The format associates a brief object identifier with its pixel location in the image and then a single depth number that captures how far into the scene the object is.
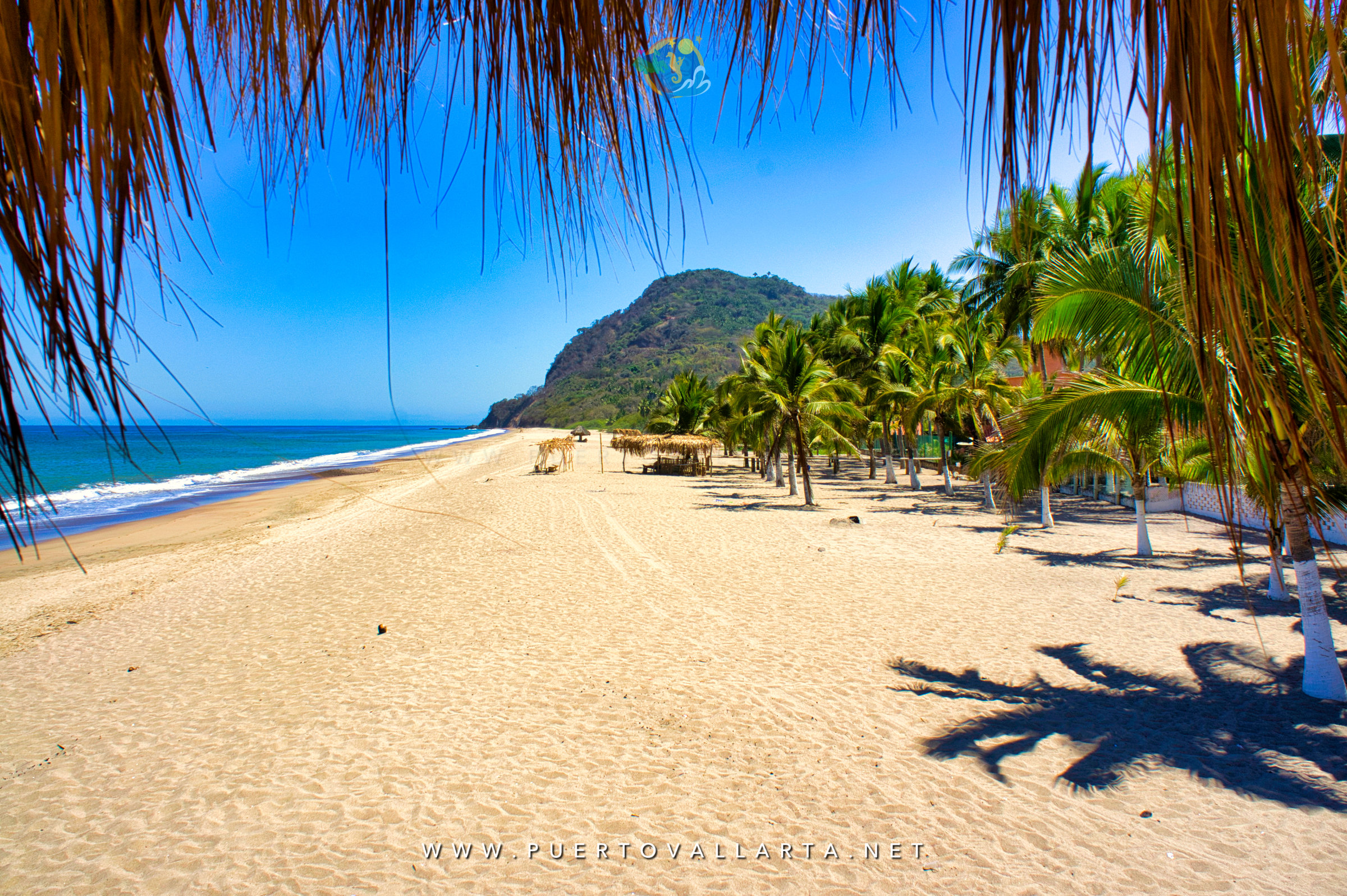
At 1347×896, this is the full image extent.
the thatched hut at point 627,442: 29.11
